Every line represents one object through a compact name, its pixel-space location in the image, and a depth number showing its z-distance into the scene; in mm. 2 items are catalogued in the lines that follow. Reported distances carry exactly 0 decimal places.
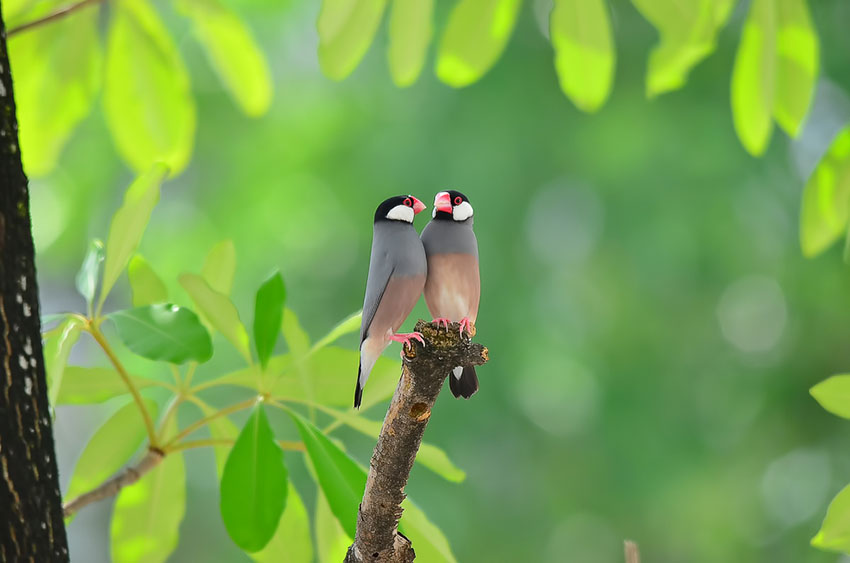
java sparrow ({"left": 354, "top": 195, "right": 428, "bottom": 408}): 9819
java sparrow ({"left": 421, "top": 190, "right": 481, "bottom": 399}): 9830
